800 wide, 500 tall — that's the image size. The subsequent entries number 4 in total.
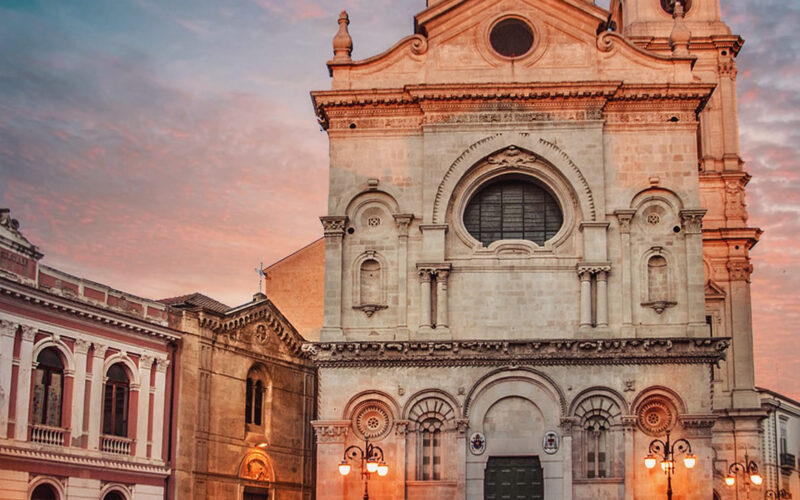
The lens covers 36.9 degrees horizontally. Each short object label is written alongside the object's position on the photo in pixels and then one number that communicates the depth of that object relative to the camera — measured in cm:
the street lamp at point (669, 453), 2998
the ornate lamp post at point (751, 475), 3531
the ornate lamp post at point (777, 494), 4379
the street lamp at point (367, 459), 3075
